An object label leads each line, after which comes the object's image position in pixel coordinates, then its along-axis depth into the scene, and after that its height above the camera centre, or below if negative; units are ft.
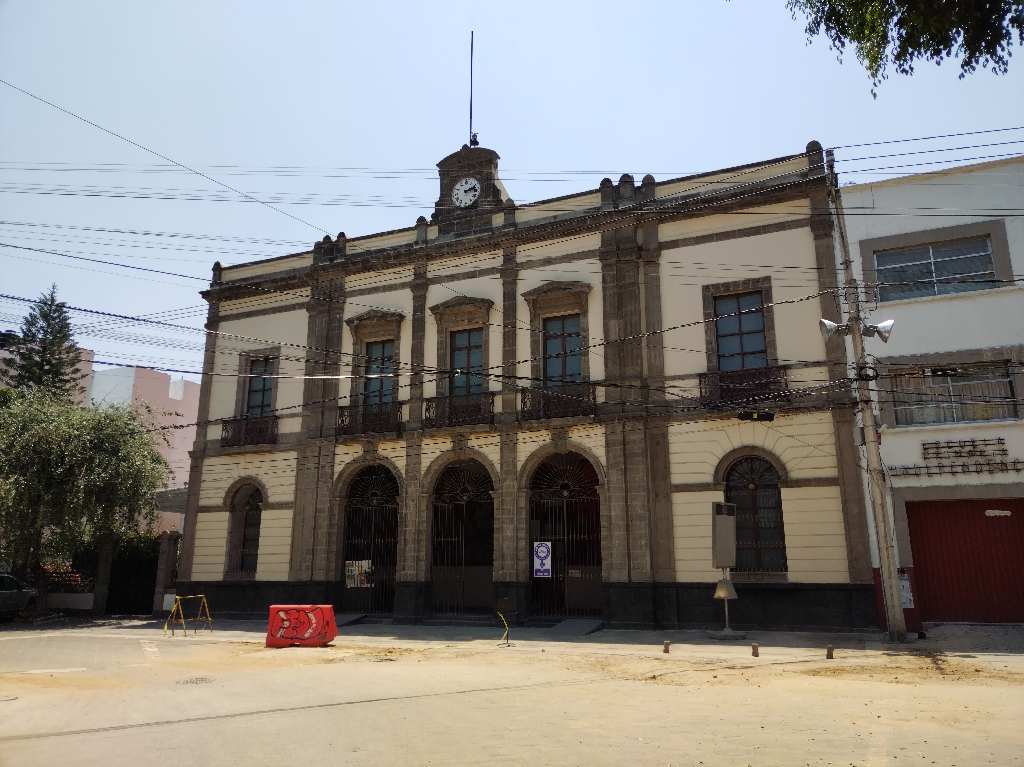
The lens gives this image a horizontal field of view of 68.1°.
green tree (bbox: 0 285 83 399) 128.06 +35.61
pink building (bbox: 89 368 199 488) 167.73 +39.03
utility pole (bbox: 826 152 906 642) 47.06 +4.62
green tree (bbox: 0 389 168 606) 73.92 +8.71
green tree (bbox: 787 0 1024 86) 20.67 +14.91
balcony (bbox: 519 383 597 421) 65.10 +14.28
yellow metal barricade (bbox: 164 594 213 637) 66.85 -4.53
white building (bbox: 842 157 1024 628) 51.80 +13.44
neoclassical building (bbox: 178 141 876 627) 58.70 +13.40
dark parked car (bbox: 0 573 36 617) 75.51 -2.81
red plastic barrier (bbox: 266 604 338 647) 52.95 -3.90
